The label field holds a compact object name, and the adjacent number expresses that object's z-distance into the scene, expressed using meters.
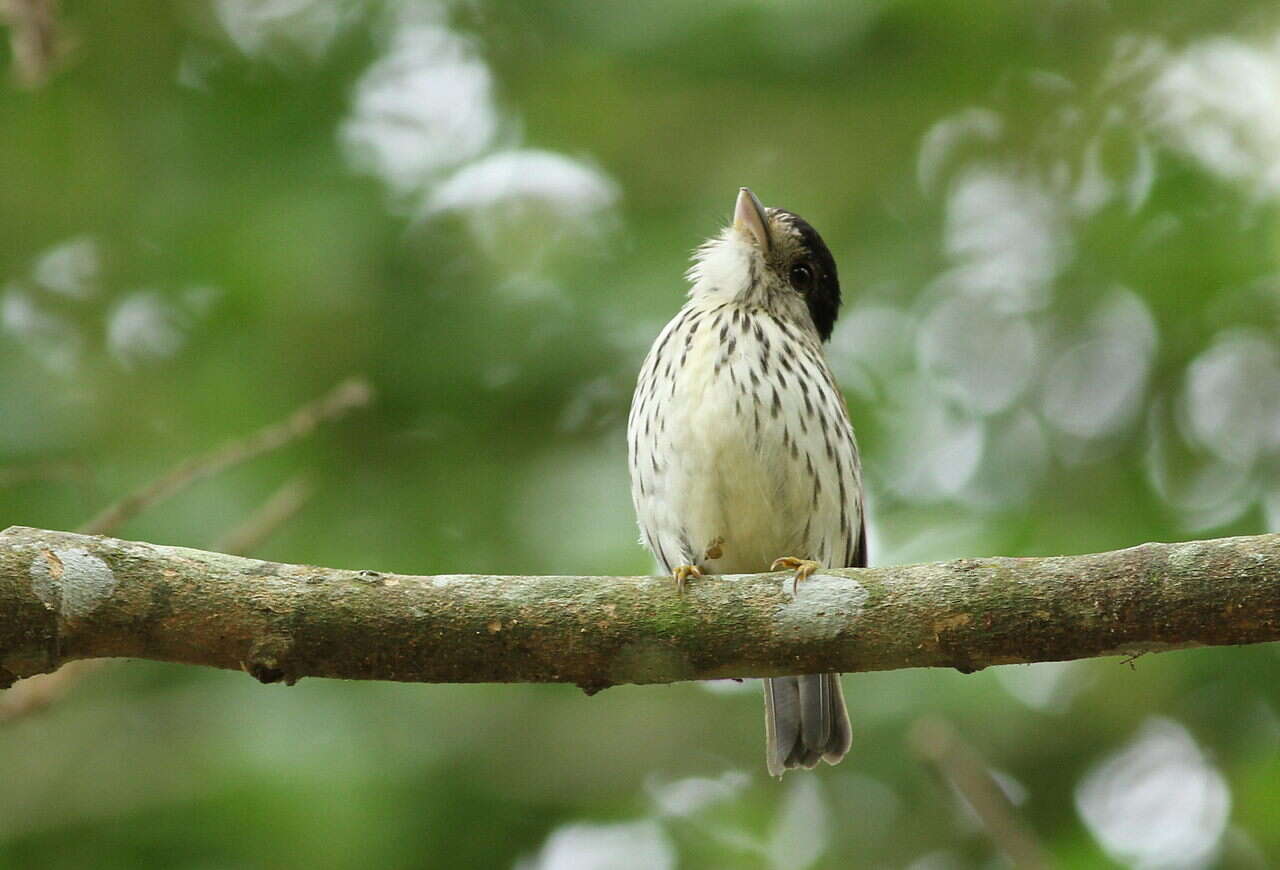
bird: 7.94
